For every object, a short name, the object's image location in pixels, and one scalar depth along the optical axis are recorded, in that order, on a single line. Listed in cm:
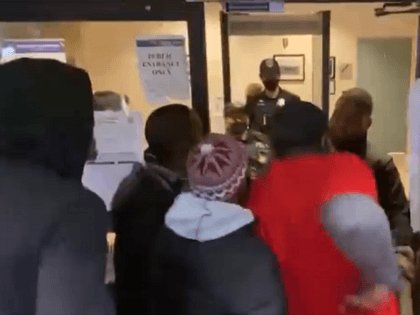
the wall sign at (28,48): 208
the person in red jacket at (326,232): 156
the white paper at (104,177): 213
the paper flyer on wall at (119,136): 212
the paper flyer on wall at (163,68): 205
